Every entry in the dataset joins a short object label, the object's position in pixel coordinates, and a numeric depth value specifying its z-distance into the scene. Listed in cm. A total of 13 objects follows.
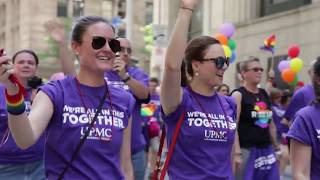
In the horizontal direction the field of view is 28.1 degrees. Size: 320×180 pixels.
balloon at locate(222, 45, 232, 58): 1192
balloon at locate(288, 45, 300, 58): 1453
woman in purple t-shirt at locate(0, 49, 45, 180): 561
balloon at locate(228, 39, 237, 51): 1390
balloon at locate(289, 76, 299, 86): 1336
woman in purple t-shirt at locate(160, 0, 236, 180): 393
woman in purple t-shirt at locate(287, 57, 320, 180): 397
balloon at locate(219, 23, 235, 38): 1435
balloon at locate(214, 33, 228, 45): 1359
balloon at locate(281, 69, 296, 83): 1319
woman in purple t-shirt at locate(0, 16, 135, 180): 350
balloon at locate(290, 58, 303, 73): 1330
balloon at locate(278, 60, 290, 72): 1377
